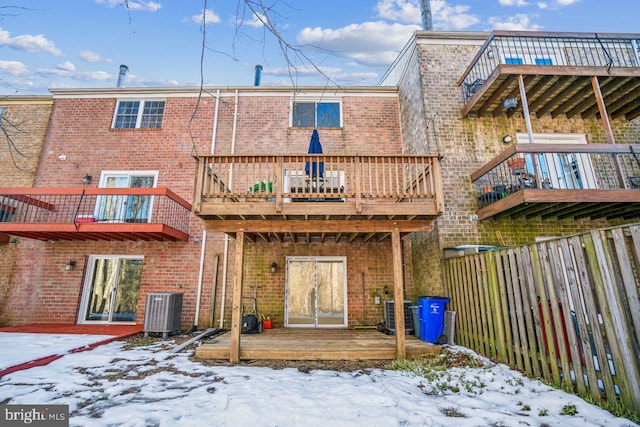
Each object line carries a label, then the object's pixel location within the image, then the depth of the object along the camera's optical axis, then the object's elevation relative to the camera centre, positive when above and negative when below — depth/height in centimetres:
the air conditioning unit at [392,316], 654 -81
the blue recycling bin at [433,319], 570 -76
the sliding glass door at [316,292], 767 -27
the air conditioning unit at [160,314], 660 -73
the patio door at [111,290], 772 -18
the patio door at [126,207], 802 +219
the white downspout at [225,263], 750 +55
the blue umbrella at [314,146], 607 +295
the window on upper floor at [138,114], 909 +550
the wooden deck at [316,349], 493 -118
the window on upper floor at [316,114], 918 +551
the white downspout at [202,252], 751 +86
